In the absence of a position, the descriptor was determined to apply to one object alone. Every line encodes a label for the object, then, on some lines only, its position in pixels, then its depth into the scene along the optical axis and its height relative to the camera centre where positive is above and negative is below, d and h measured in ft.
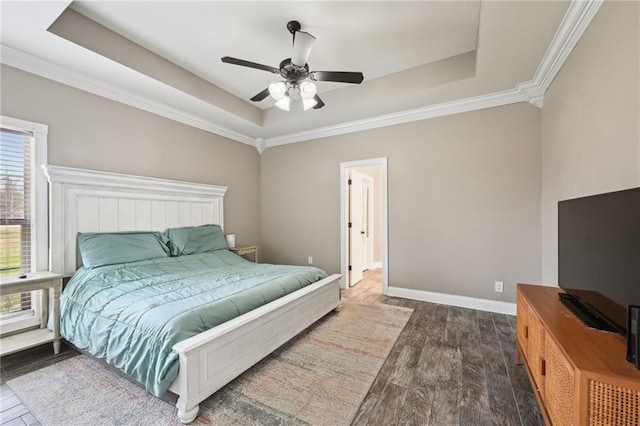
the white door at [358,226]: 14.89 -0.82
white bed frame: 5.45 -1.02
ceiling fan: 7.40 +4.10
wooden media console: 3.05 -2.06
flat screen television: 3.80 -0.75
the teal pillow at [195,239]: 11.20 -1.19
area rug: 5.34 -4.07
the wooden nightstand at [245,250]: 13.87 -1.99
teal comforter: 5.49 -2.27
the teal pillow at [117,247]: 8.76 -1.23
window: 8.00 +0.04
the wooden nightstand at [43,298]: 7.02 -2.73
